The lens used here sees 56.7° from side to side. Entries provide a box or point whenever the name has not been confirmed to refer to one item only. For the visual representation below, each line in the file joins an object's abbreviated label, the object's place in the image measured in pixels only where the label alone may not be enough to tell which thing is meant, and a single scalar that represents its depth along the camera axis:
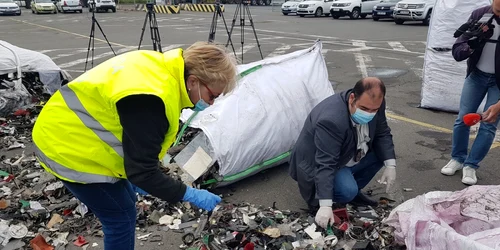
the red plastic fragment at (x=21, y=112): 6.04
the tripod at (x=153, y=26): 7.79
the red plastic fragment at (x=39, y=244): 3.11
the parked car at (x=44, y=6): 31.02
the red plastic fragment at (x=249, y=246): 3.04
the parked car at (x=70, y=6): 31.19
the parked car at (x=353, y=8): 22.81
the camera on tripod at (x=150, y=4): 7.74
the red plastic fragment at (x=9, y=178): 4.18
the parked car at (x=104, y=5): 31.75
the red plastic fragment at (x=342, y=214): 3.36
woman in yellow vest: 1.81
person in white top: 3.77
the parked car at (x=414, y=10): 17.95
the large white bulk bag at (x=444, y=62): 5.58
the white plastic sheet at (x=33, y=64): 6.32
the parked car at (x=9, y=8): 28.95
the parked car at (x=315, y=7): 24.88
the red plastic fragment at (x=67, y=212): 3.56
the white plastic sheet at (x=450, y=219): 2.53
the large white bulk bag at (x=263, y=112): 3.81
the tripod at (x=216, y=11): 8.94
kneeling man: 3.07
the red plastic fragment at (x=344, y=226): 3.21
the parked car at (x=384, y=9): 20.52
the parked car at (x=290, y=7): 26.94
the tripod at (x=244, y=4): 9.47
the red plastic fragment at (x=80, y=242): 3.19
